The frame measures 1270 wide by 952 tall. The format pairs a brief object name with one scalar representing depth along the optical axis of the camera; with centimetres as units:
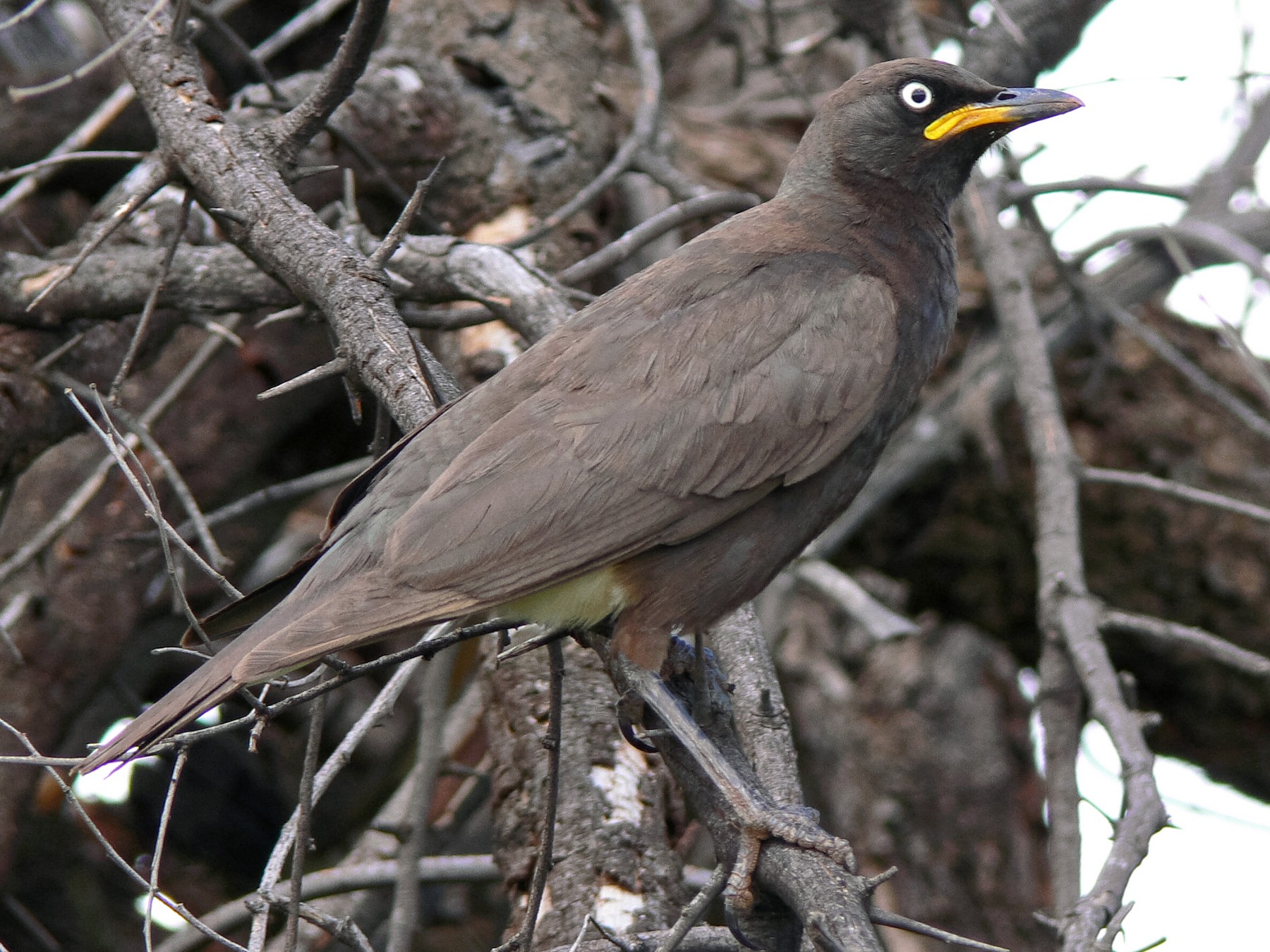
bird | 562
